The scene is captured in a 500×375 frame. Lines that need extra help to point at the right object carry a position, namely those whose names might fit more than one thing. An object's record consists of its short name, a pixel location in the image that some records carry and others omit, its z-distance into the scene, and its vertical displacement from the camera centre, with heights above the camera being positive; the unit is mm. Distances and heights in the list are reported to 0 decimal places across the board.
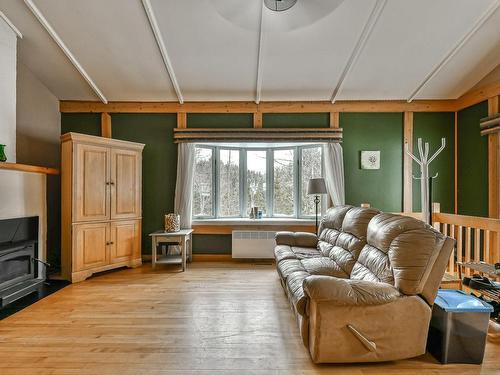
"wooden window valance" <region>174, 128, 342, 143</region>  4406 +884
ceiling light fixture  2719 +1873
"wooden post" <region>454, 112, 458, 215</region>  4431 +501
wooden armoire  3590 -235
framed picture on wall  4496 +489
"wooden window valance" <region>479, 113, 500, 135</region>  3566 +881
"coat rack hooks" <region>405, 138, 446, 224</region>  3248 -114
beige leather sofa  1765 -774
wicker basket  4172 -542
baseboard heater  4363 -919
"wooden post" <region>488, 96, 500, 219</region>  3672 +270
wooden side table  3965 -776
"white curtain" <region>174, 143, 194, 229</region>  4449 +49
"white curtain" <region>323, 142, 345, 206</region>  4391 +249
